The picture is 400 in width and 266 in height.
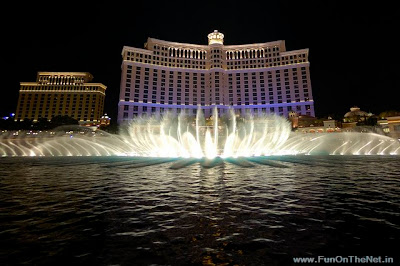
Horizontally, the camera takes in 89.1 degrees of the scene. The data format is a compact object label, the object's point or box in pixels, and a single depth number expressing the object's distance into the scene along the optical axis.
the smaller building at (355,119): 78.16
